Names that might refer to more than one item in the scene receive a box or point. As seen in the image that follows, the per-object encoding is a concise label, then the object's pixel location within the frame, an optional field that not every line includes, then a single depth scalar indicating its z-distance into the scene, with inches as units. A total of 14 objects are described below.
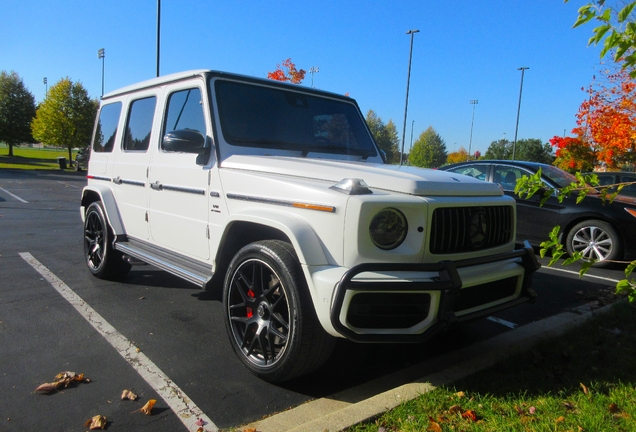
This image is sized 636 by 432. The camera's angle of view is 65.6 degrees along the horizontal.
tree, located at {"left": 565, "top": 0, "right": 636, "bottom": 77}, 89.5
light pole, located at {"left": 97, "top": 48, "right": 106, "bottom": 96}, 1796.8
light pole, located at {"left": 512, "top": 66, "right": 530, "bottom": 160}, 1646.2
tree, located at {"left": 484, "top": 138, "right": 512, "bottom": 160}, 2657.2
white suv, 108.5
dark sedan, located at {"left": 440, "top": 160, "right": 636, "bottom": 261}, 275.6
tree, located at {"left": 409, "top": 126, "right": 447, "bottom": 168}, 3516.2
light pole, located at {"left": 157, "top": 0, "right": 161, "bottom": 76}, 637.5
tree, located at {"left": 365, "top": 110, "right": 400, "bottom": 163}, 3474.4
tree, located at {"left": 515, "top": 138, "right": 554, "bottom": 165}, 2264.1
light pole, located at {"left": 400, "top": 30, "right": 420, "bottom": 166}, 1136.2
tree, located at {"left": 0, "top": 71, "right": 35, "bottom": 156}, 1987.0
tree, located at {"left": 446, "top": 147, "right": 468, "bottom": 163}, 3540.4
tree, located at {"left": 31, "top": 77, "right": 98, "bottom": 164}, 1585.9
